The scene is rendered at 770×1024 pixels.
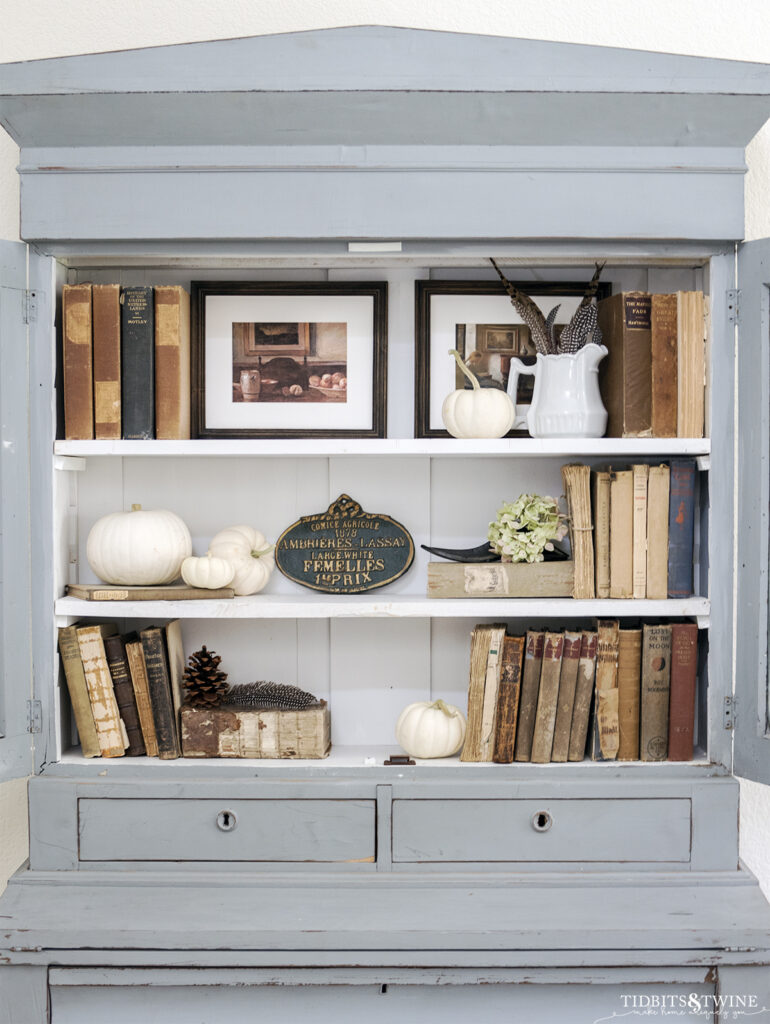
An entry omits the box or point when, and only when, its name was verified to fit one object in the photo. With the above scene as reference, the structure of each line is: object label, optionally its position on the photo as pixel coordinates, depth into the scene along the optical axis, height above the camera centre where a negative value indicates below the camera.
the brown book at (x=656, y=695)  1.65 -0.39
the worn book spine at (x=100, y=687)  1.67 -0.38
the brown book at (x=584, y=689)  1.65 -0.38
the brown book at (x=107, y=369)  1.67 +0.28
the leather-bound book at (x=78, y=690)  1.67 -0.39
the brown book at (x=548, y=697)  1.65 -0.40
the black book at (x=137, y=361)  1.68 +0.30
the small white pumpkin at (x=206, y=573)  1.69 -0.14
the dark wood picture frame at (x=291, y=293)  1.82 +0.38
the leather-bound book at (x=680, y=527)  1.65 -0.04
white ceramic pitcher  1.68 +0.23
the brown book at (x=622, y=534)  1.66 -0.06
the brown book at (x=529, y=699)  1.66 -0.40
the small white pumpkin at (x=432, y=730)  1.67 -0.47
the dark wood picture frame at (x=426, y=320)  1.82 +0.42
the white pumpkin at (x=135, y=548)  1.70 -0.09
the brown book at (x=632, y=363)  1.63 +0.29
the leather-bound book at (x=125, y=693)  1.69 -0.40
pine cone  1.73 -0.38
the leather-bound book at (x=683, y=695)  1.64 -0.39
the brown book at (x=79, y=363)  1.66 +0.30
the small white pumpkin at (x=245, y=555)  1.76 -0.11
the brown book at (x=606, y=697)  1.65 -0.40
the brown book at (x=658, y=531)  1.65 -0.05
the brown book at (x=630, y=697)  1.66 -0.40
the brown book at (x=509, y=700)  1.65 -0.40
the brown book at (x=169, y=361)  1.69 +0.30
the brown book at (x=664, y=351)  1.62 +0.31
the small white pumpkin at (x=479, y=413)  1.67 +0.19
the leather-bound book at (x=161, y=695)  1.69 -0.40
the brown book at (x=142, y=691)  1.70 -0.39
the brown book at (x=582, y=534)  1.67 -0.06
